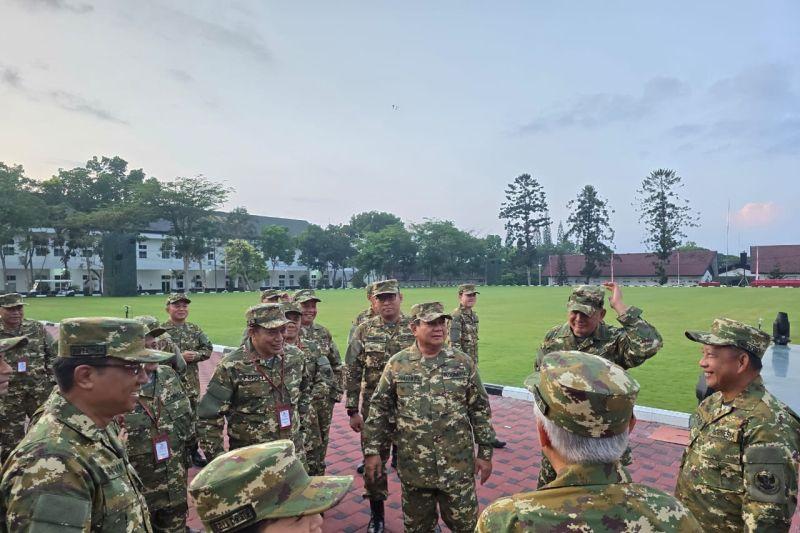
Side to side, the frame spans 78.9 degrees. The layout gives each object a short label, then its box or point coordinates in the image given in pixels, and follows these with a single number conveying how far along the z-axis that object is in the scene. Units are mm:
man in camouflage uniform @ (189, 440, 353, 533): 1430
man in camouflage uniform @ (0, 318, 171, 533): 1761
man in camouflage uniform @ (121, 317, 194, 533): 3426
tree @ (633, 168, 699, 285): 62844
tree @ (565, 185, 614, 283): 65000
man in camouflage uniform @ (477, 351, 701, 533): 1431
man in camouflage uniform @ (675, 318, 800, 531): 2449
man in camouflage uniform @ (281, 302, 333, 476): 4762
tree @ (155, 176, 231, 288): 47656
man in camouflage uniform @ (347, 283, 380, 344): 5762
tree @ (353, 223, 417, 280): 65750
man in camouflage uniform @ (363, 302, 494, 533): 3406
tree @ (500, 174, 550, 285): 69188
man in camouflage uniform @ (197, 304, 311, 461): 3697
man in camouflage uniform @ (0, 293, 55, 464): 5617
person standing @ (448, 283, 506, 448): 7551
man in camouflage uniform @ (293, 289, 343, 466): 5980
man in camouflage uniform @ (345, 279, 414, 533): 5246
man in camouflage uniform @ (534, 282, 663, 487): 3764
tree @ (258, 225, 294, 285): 60906
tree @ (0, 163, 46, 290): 38094
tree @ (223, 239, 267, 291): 53688
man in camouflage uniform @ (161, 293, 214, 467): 6582
